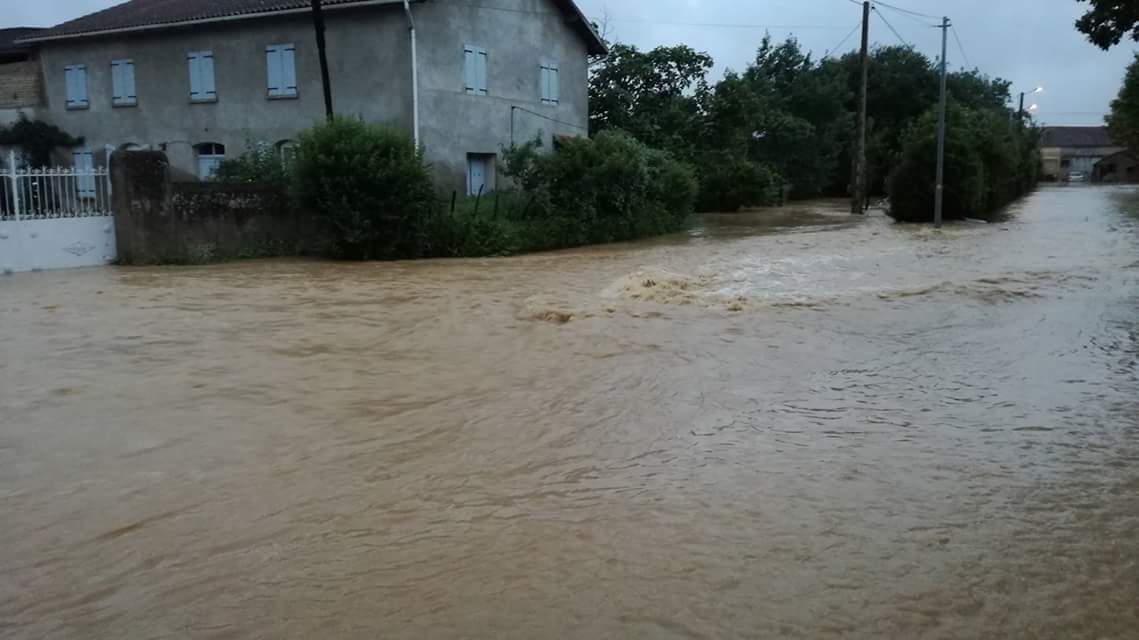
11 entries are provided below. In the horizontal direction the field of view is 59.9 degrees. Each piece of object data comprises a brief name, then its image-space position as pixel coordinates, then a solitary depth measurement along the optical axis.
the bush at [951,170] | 34.03
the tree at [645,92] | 37.94
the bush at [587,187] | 25.28
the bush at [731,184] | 43.44
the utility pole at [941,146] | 30.12
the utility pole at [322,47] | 23.55
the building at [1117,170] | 100.38
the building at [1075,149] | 116.44
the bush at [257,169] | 22.58
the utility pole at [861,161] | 36.88
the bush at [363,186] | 20.91
